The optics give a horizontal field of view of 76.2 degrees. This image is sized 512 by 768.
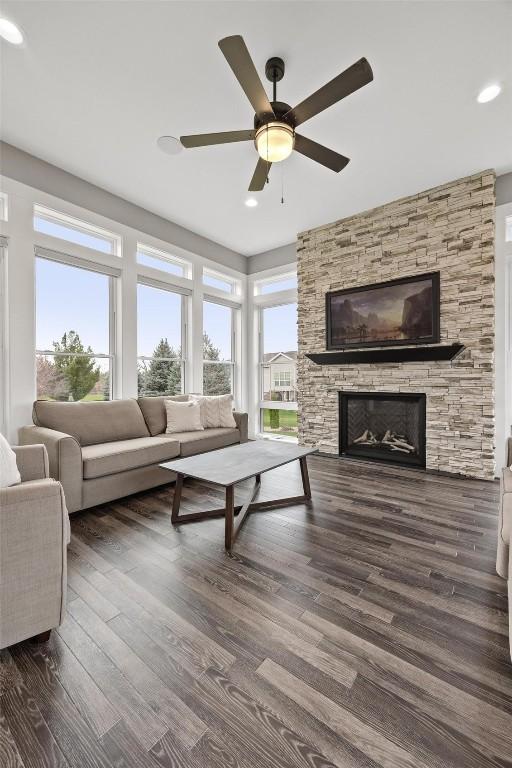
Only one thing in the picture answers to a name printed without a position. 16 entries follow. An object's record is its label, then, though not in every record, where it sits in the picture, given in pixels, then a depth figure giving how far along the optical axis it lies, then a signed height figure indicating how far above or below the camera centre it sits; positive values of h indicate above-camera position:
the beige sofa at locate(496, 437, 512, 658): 1.48 -0.68
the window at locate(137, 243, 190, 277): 4.33 +1.70
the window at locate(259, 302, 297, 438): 5.50 +0.19
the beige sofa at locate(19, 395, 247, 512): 2.60 -0.62
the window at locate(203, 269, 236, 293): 5.25 +1.70
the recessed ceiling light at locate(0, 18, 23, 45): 1.98 +2.17
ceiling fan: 1.65 +1.58
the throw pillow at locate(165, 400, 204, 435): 3.88 -0.43
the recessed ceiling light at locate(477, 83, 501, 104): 2.40 +2.15
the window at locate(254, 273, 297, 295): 5.46 +1.68
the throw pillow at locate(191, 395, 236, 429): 4.22 -0.41
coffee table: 2.17 -0.65
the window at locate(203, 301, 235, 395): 5.33 +0.55
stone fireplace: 3.49 +0.90
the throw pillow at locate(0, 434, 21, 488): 1.46 -0.40
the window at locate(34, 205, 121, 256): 3.39 +1.69
